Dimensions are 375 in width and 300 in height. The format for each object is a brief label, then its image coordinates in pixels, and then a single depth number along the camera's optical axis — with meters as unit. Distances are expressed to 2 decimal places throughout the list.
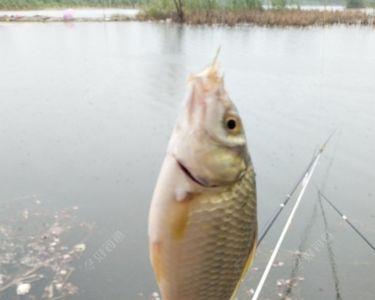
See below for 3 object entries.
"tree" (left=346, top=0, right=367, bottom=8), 64.94
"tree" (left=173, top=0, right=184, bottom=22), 37.31
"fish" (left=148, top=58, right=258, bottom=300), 1.18
